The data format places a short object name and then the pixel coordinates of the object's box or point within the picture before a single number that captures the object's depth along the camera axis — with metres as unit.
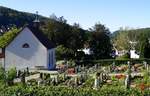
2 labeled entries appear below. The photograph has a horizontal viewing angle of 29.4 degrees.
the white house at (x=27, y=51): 32.95
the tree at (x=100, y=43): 45.84
